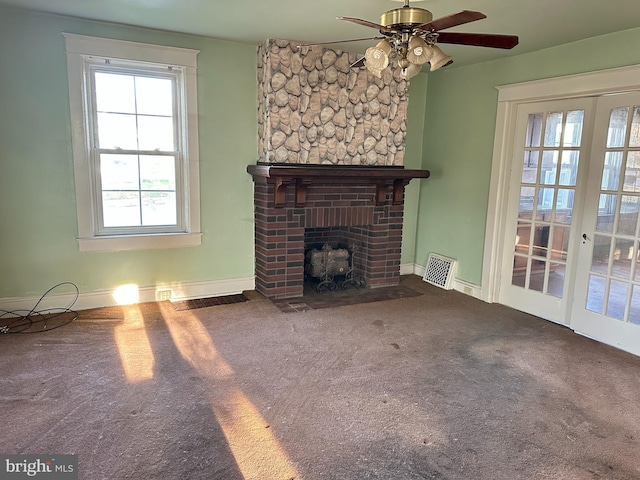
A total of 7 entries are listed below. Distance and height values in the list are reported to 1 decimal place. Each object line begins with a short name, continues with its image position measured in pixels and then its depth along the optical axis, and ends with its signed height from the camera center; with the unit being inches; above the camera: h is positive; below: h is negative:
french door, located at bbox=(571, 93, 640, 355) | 137.5 -16.4
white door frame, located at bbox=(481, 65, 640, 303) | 142.5 +19.8
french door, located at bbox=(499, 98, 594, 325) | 154.1 -9.7
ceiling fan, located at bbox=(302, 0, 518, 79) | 89.4 +28.9
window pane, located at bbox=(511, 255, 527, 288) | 174.7 -36.8
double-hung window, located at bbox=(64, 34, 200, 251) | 152.0 +8.8
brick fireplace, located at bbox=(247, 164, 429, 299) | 173.9 -17.6
